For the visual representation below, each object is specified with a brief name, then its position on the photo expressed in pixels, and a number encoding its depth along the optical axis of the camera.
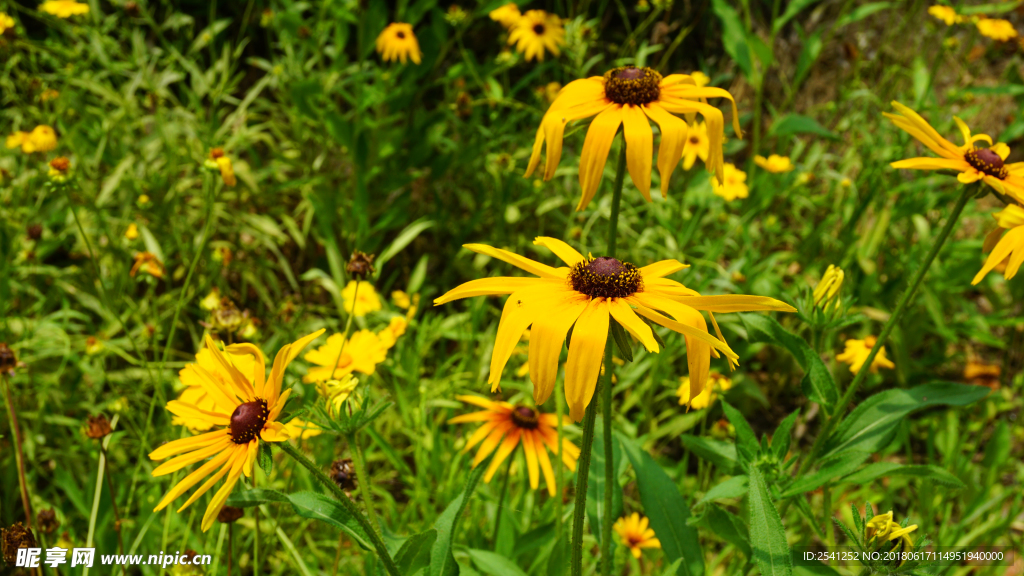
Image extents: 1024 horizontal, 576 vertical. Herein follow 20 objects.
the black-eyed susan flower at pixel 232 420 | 0.50
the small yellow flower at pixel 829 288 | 0.56
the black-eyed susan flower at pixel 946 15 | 1.02
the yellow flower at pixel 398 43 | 1.03
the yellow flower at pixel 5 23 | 0.94
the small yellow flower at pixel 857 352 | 0.67
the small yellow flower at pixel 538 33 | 1.07
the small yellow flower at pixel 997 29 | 1.10
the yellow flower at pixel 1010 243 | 0.53
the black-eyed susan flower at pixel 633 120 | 0.54
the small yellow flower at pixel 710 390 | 0.64
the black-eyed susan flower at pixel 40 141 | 0.87
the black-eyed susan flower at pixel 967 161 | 0.54
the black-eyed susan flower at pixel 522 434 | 0.61
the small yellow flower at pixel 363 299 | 0.70
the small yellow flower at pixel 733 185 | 0.91
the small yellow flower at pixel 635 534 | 0.65
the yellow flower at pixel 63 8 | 0.92
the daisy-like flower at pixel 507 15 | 1.02
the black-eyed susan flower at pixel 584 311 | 0.49
